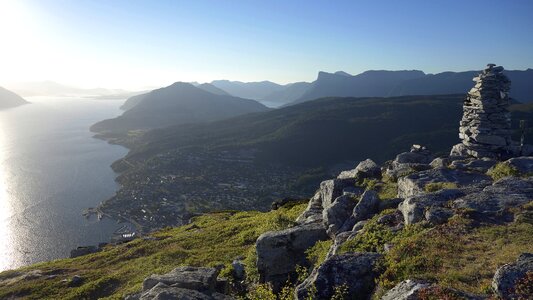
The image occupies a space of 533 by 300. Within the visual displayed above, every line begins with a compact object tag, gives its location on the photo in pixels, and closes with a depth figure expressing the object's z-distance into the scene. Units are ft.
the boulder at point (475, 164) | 112.37
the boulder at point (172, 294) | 60.49
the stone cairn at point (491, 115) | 140.97
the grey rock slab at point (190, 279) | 71.61
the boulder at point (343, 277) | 57.77
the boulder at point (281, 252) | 82.53
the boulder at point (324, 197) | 118.42
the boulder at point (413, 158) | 149.05
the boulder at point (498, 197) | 75.57
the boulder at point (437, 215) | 72.49
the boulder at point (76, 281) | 125.80
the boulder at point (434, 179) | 98.41
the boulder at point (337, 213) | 92.17
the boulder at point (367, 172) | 131.83
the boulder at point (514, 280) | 44.14
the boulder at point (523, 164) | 99.86
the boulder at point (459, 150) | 150.18
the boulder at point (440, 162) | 131.01
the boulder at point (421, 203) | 75.97
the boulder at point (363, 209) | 90.27
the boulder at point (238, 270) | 91.37
